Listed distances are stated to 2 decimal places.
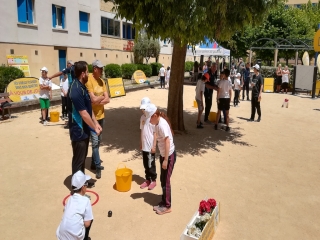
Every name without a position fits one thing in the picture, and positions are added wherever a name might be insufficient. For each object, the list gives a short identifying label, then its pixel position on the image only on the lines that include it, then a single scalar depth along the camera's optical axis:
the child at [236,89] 13.81
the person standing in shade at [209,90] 9.80
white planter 3.67
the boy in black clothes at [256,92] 10.62
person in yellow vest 5.58
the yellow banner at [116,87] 15.80
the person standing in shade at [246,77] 15.61
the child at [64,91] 9.39
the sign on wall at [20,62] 17.20
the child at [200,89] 9.57
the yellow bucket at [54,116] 10.13
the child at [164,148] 4.20
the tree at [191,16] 6.50
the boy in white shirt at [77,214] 2.98
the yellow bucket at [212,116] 10.89
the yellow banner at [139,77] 21.12
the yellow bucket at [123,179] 5.21
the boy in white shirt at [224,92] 9.27
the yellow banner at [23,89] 11.66
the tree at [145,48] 29.31
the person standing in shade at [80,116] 4.51
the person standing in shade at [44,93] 9.32
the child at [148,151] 5.18
